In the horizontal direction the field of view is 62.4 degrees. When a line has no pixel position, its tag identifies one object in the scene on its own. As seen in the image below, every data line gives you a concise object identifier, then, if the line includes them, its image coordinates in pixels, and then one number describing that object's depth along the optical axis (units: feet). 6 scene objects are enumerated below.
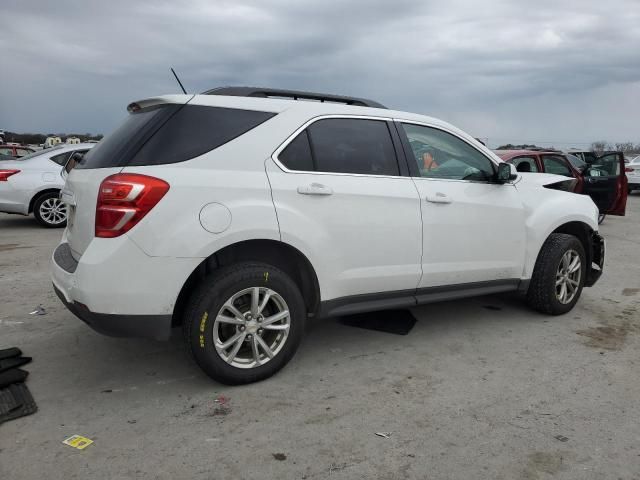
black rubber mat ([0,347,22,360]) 11.92
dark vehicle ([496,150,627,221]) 31.12
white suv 9.56
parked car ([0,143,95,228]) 30.40
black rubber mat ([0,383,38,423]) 9.61
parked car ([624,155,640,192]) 58.44
